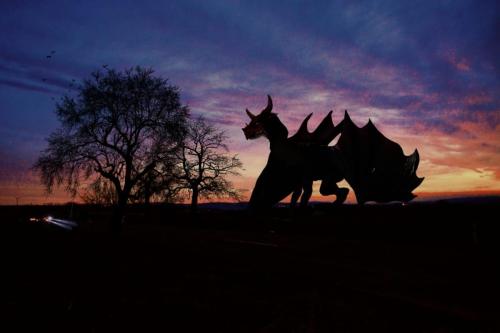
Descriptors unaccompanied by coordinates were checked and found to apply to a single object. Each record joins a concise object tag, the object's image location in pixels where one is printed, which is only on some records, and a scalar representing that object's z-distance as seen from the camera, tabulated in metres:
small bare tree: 32.06
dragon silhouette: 11.92
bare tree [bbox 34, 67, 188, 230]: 17.83
